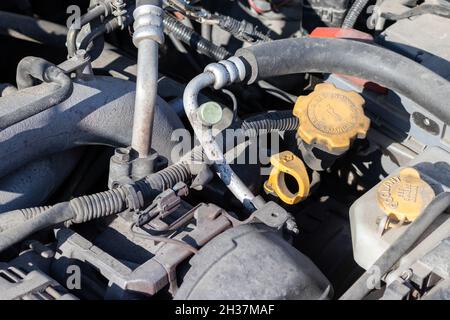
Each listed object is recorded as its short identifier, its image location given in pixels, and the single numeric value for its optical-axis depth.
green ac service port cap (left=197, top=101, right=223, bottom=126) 1.12
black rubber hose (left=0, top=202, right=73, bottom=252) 1.03
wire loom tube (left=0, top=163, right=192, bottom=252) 1.04
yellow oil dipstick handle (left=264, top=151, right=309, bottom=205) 1.20
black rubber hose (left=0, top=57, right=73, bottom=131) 1.05
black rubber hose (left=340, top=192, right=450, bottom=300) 0.97
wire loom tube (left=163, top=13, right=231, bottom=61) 1.58
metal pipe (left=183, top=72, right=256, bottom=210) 1.15
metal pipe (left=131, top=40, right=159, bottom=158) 1.09
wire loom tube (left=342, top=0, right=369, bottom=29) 1.56
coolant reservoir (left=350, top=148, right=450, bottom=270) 1.08
